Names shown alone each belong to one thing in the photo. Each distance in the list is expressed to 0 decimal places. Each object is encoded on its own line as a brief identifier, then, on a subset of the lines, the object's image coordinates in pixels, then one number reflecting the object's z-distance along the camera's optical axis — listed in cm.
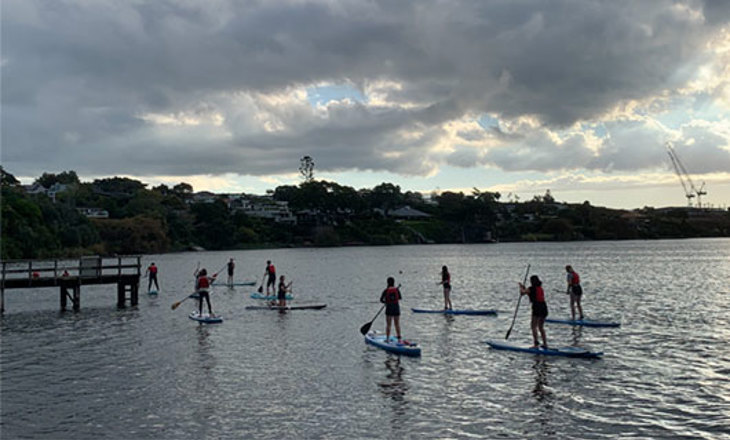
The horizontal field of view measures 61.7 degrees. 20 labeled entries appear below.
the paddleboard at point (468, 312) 3403
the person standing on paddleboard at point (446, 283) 3367
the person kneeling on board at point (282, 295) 3653
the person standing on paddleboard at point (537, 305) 2119
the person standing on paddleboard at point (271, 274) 4356
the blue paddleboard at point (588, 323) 2939
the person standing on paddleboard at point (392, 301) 2238
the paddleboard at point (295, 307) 3680
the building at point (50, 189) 18038
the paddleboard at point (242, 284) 5809
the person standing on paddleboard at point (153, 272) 4918
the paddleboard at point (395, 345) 2236
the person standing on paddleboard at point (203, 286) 3091
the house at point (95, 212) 15650
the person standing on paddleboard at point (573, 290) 2967
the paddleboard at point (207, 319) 3166
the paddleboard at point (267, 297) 4236
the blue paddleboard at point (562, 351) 2155
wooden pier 3731
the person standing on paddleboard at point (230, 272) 5515
